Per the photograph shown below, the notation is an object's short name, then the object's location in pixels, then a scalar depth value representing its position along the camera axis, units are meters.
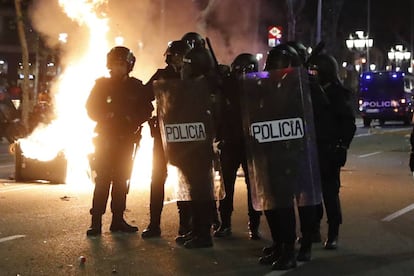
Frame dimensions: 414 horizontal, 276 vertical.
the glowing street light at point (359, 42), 45.22
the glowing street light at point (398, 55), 54.84
